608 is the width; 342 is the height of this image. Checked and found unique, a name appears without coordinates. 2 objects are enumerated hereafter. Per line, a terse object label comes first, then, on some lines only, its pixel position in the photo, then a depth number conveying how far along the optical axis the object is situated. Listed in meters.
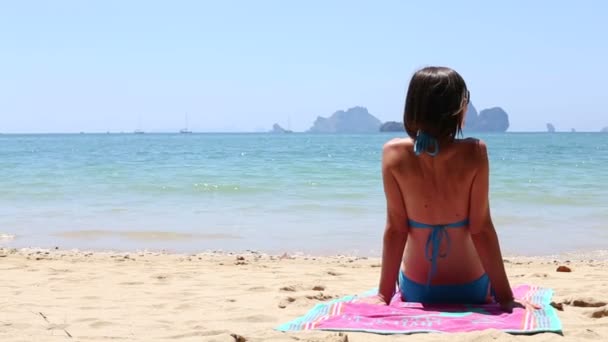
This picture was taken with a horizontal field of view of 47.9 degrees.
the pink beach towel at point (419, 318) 2.97
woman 3.09
